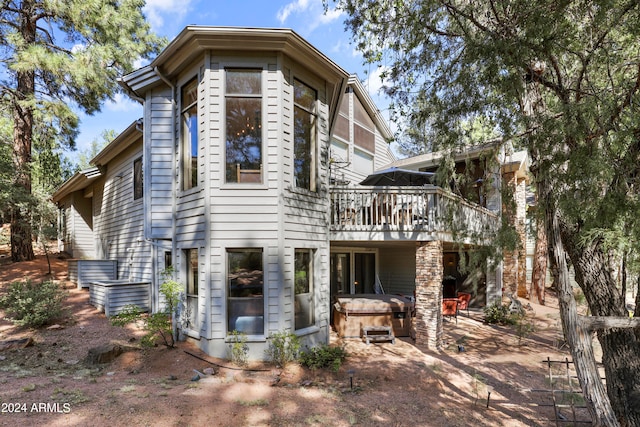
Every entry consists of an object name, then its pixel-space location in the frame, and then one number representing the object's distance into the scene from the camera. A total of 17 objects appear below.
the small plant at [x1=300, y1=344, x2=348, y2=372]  6.71
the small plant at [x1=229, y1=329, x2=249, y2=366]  6.60
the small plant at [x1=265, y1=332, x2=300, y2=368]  6.64
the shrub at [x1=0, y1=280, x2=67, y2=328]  8.18
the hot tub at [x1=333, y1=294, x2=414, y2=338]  9.00
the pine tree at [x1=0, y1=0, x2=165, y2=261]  13.06
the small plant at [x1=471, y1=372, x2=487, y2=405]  6.17
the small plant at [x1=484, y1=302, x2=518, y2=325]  11.41
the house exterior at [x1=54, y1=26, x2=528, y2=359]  6.89
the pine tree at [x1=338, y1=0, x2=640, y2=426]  4.32
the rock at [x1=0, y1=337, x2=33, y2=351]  7.15
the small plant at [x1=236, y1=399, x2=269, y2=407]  5.09
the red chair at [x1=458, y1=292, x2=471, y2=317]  12.01
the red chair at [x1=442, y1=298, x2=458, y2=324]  11.02
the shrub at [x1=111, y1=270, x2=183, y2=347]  7.05
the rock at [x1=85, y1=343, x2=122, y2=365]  6.61
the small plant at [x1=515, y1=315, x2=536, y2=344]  9.57
